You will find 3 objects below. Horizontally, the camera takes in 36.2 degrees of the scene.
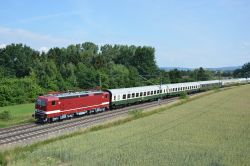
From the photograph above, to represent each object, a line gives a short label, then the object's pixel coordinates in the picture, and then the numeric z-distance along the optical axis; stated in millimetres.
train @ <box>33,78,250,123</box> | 49250
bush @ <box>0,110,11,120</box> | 51834
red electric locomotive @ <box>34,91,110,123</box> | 48844
